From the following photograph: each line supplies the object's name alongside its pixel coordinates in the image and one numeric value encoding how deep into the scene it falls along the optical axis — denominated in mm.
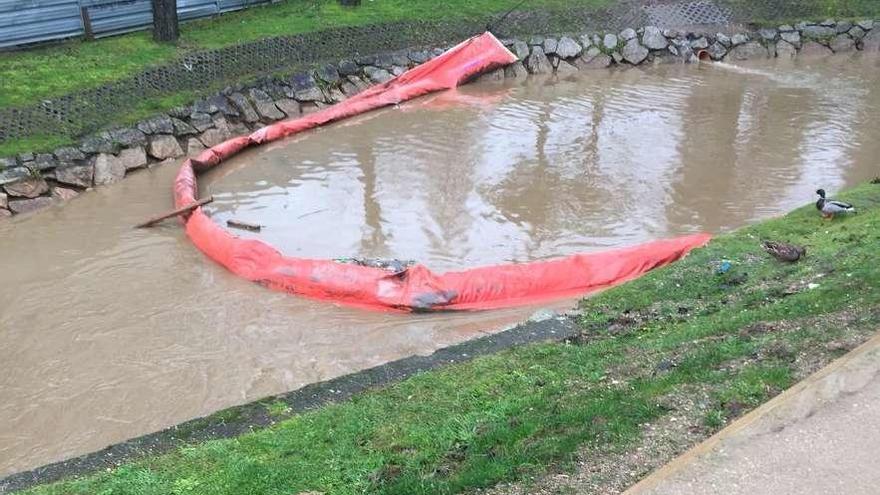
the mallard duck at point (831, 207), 9078
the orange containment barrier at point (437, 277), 9117
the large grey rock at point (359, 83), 17502
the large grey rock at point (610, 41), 20594
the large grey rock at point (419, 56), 18641
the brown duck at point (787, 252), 7918
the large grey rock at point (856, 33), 21422
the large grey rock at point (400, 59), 18359
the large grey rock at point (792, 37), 21406
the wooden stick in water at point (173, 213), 11205
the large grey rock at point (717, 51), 21000
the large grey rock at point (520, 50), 19766
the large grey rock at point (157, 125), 13938
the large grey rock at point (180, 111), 14484
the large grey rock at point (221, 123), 14961
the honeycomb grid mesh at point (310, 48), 13406
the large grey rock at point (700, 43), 20953
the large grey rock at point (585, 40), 20494
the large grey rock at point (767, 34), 21375
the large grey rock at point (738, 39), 21125
